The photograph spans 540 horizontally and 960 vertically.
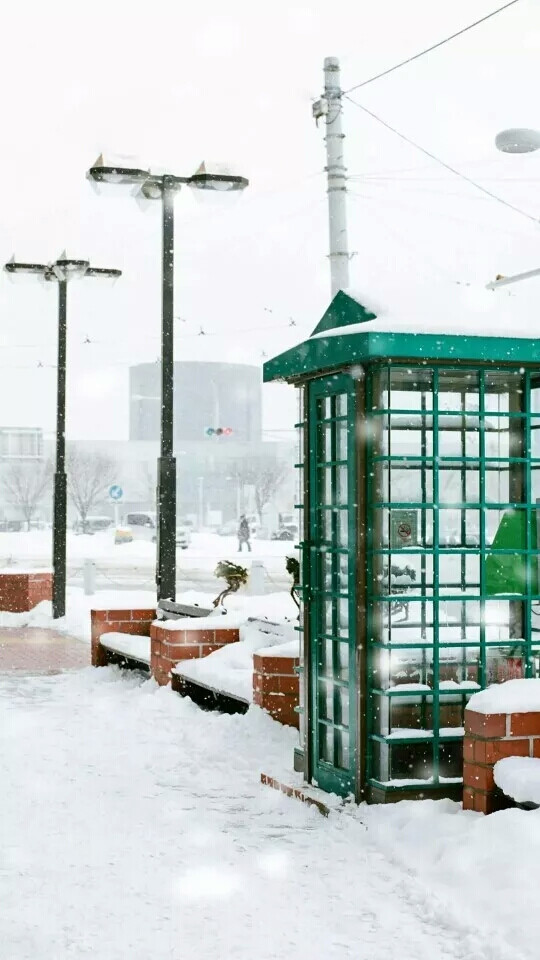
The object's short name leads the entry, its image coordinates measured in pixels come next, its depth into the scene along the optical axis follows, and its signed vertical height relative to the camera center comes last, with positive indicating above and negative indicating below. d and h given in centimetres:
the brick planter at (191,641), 1202 -124
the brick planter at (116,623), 1461 -131
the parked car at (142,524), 6588 -69
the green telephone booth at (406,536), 739 -16
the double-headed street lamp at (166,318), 1460 +239
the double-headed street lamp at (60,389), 1991 +208
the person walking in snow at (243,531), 4975 -78
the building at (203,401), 11931 +1065
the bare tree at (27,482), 9431 +229
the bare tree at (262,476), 9500 +275
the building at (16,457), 9600 +422
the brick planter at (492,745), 642 -121
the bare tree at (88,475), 9269 +279
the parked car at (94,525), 7700 -81
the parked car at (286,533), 6619 -114
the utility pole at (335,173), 1759 +485
